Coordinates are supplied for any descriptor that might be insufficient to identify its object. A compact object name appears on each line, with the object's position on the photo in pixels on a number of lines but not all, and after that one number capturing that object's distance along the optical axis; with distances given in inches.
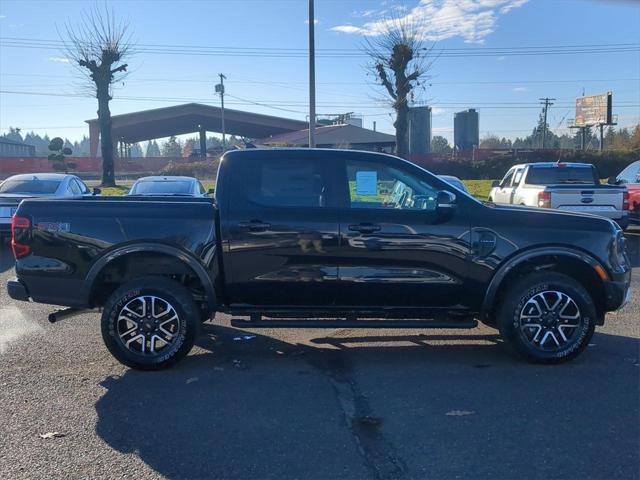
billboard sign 2097.7
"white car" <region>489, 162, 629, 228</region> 492.4
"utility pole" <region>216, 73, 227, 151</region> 2272.4
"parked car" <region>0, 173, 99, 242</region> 482.9
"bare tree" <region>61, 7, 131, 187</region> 1134.4
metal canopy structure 2316.7
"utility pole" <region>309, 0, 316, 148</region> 732.7
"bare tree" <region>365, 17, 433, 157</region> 1066.7
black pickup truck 211.9
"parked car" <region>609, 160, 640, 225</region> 557.0
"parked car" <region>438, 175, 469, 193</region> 494.2
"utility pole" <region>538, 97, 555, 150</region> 3525.1
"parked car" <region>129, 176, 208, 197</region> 515.2
